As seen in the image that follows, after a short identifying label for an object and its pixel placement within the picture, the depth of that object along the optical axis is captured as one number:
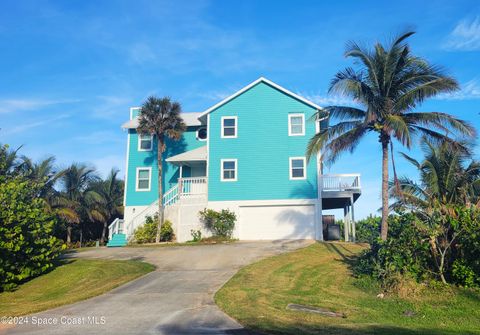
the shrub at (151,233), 25.80
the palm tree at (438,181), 20.70
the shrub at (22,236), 15.32
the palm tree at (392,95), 16.00
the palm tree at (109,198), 33.97
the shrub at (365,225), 35.50
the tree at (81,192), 32.34
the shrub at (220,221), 25.28
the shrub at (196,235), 25.55
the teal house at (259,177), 25.69
